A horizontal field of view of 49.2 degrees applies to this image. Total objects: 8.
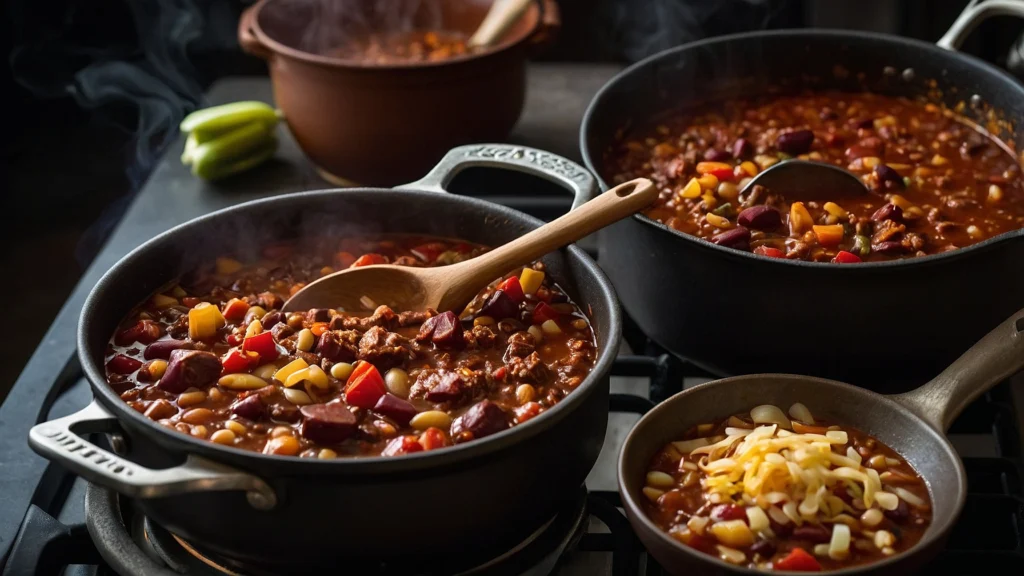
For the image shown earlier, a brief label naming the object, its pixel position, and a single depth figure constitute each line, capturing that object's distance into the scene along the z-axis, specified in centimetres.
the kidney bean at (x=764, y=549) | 167
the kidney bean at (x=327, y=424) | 180
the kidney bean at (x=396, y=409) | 187
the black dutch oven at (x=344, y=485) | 159
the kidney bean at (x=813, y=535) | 168
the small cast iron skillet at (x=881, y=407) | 182
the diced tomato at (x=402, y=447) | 177
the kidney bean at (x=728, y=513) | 172
